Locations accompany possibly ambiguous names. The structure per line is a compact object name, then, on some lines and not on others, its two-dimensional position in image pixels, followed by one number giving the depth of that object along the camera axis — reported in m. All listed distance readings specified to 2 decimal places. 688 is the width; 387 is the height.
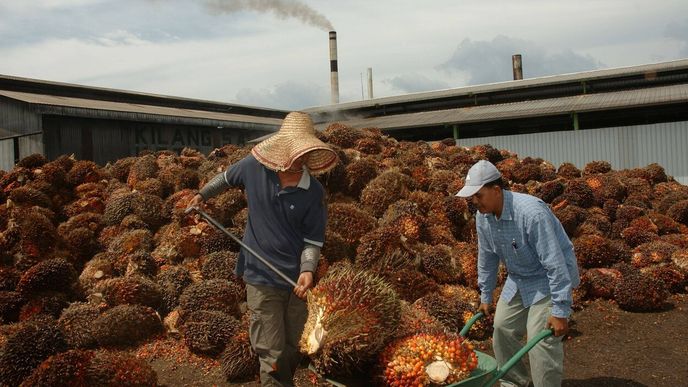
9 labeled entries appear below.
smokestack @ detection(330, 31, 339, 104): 41.26
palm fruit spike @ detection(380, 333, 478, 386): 4.05
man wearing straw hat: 4.55
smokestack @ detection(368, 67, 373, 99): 62.55
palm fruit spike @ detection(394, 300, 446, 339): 4.64
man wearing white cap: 4.27
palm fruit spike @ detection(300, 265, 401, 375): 4.07
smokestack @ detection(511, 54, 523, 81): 37.38
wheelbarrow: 3.90
